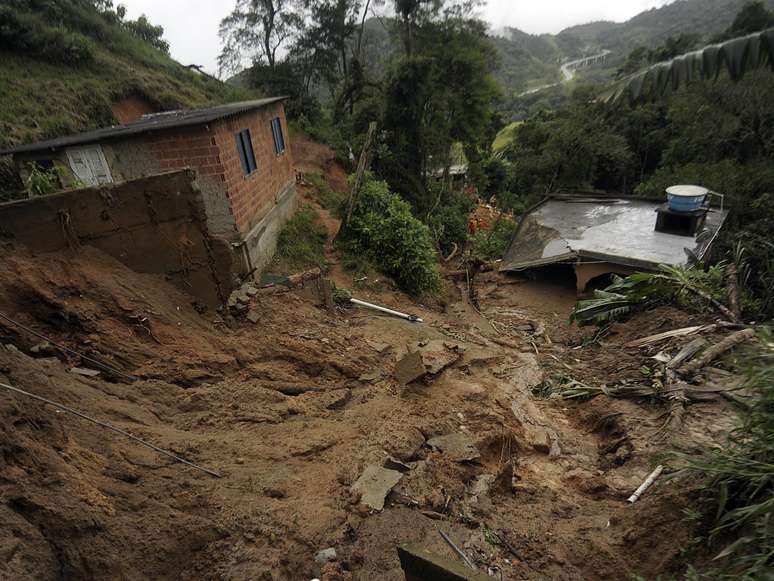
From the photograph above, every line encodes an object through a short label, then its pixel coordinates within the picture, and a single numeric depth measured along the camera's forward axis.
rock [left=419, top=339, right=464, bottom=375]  6.35
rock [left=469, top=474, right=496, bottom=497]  4.00
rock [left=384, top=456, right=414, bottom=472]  3.94
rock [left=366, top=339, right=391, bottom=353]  6.90
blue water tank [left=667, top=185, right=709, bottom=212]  10.44
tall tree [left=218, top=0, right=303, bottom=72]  27.38
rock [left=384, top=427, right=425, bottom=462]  4.22
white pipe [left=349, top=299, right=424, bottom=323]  8.87
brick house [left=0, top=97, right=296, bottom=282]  7.76
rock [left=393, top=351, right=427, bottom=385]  5.91
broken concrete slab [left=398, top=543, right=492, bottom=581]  2.64
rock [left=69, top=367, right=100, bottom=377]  4.20
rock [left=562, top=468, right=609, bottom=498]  4.09
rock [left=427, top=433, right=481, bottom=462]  4.36
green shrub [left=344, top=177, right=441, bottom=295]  11.07
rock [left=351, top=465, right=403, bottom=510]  3.49
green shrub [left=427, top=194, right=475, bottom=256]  16.42
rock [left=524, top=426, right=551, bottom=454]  4.89
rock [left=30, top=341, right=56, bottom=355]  4.18
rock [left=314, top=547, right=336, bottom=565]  2.98
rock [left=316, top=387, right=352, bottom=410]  5.11
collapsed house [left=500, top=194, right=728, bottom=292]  10.15
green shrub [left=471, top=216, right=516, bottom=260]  15.29
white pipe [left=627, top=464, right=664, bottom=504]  3.70
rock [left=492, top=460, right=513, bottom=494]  4.09
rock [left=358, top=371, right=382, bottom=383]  5.90
